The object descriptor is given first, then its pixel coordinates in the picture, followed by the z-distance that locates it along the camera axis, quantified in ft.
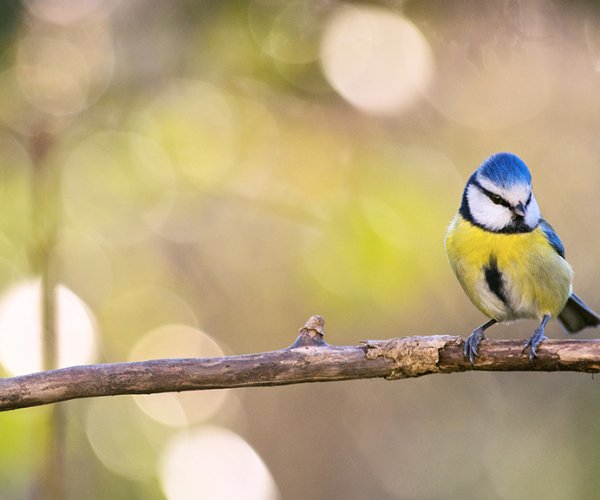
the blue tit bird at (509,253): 18.58
